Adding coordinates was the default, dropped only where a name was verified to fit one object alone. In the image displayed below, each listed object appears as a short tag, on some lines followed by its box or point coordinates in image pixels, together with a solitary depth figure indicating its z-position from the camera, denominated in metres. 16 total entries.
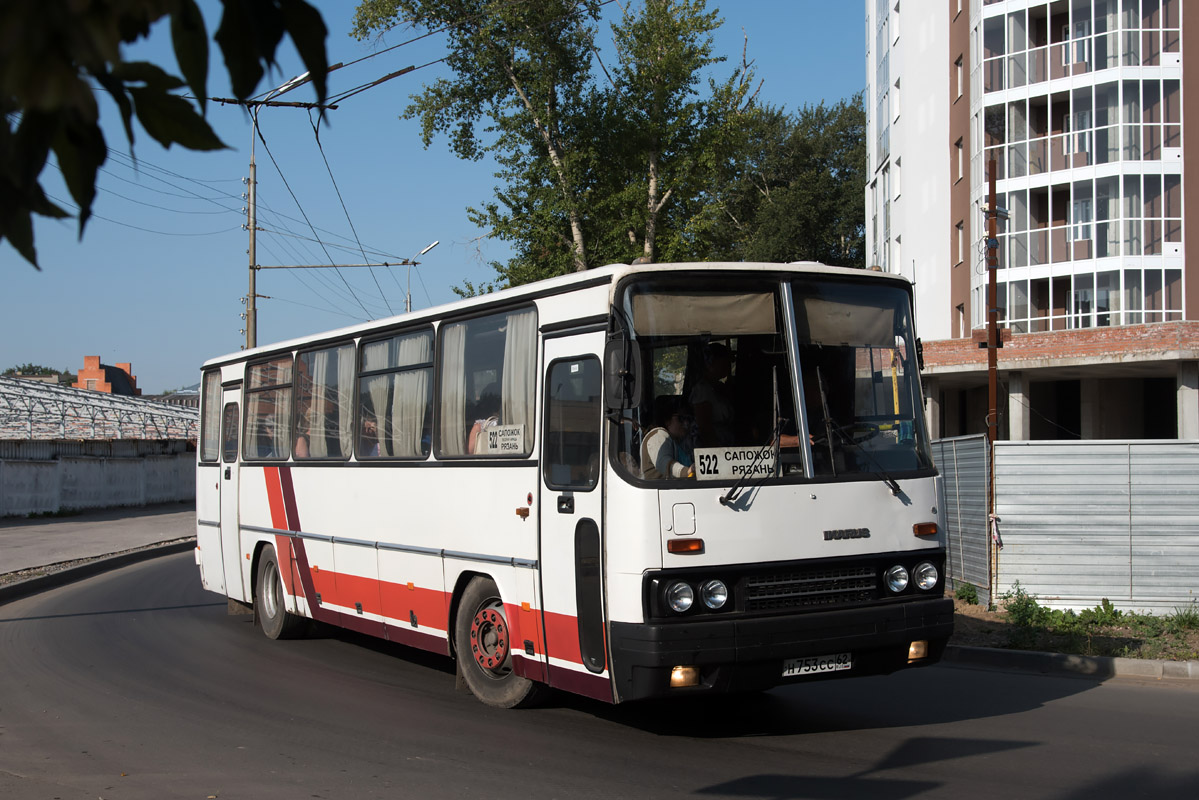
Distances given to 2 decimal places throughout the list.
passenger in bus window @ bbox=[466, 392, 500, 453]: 9.12
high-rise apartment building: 37.94
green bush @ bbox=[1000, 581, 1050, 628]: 11.82
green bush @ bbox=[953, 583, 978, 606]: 14.24
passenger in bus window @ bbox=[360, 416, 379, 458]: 11.00
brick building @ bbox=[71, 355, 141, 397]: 84.19
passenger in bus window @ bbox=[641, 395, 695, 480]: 7.26
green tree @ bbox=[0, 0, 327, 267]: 1.72
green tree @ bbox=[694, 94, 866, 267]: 69.50
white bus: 7.17
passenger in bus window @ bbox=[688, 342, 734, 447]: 7.47
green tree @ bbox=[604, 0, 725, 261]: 40.66
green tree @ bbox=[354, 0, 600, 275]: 38.84
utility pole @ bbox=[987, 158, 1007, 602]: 21.33
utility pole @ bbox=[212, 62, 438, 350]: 33.66
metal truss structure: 42.31
